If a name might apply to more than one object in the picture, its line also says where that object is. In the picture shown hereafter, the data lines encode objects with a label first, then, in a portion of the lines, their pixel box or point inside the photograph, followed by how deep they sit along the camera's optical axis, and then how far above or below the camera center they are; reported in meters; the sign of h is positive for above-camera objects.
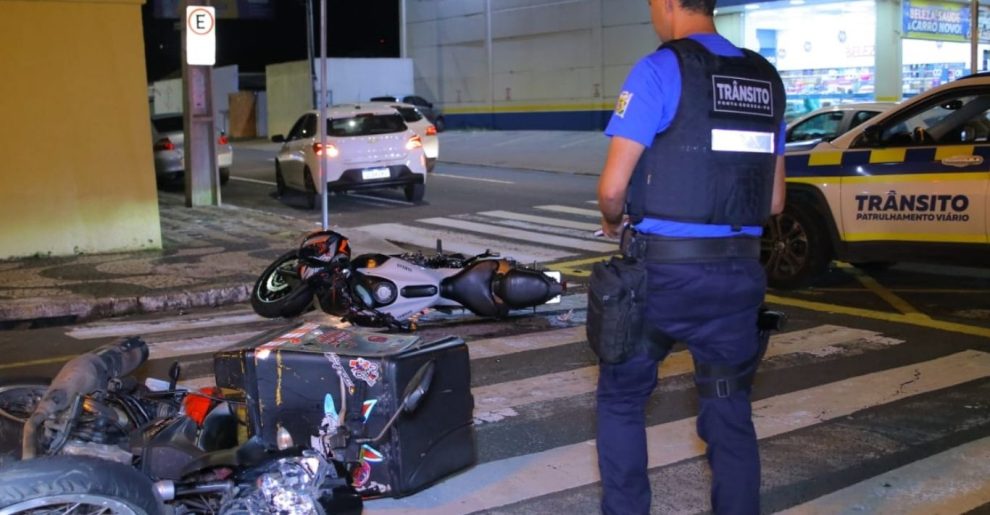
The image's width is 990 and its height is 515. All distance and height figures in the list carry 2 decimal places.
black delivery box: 4.26 -1.11
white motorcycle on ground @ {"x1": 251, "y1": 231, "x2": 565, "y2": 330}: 7.91 -1.26
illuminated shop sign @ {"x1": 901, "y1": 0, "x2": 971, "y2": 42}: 28.59 +2.27
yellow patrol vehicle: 8.42 -0.69
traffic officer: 3.55 -0.37
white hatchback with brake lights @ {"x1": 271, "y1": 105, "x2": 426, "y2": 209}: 16.83 -0.57
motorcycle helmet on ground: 7.98 -0.97
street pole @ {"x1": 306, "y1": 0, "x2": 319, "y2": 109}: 20.83 +1.98
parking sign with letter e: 14.81 +1.20
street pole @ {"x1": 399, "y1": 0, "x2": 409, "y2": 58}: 47.31 +3.59
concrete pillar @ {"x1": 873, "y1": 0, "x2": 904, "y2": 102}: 28.53 +1.41
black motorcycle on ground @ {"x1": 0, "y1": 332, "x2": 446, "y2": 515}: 3.33 -1.17
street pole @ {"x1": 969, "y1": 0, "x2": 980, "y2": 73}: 16.11 +1.09
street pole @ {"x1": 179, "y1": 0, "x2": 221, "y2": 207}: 16.62 -0.27
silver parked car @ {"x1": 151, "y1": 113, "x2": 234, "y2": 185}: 20.19 -0.55
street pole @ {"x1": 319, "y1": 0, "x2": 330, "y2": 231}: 11.21 +0.48
